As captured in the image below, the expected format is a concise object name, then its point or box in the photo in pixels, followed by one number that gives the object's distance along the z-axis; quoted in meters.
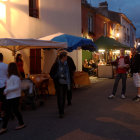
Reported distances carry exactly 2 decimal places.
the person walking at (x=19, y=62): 6.91
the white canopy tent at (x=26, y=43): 5.19
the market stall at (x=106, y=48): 12.28
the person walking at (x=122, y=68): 6.15
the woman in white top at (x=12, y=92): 3.61
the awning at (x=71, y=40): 7.63
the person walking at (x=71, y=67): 4.89
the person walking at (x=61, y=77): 4.41
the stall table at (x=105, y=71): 12.25
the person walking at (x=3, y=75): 4.01
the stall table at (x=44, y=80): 5.99
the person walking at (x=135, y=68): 5.92
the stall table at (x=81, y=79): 8.09
